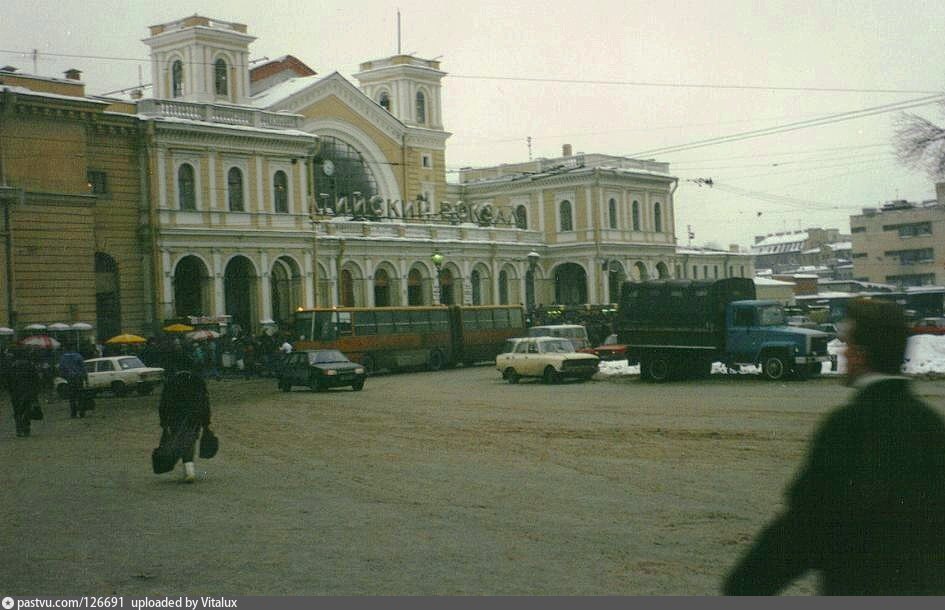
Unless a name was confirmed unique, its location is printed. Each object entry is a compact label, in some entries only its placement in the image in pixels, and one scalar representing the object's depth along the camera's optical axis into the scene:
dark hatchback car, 33.62
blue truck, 30.89
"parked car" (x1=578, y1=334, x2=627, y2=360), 41.84
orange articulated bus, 42.78
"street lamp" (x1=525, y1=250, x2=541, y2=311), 71.38
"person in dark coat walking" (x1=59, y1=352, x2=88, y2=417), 27.19
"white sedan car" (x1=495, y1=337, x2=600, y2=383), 34.16
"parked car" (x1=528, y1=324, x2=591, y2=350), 43.44
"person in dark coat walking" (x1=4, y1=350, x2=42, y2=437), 21.86
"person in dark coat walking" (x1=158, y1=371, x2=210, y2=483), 13.94
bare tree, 40.62
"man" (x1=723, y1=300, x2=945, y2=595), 3.79
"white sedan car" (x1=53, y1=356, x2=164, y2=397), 35.50
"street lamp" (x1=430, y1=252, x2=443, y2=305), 47.65
